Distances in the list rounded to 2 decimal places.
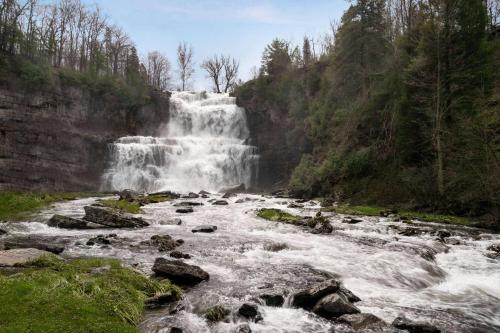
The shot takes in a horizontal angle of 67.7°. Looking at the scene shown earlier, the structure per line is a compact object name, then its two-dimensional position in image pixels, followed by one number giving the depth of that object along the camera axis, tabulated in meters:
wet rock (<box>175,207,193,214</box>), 27.64
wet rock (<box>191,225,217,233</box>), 19.88
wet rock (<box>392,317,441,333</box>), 8.12
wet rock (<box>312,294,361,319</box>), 8.95
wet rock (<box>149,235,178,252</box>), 15.44
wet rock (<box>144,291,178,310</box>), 9.21
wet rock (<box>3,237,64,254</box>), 13.58
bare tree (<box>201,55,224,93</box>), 87.61
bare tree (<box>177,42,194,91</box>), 91.06
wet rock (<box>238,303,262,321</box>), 8.81
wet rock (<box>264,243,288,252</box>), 15.91
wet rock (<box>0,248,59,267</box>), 10.61
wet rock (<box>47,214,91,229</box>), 19.98
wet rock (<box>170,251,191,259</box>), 14.13
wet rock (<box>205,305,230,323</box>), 8.66
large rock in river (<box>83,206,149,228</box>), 20.99
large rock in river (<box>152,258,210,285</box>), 11.18
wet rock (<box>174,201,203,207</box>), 31.84
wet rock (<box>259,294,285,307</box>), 9.71
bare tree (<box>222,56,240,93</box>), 88.00
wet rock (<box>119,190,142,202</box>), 32.80
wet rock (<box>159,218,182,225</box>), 22.55
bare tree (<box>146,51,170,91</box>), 91.75
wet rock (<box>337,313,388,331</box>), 8.32
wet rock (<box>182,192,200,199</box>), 40.03
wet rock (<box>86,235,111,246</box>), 15.79
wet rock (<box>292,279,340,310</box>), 9.54
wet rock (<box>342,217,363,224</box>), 22.96
